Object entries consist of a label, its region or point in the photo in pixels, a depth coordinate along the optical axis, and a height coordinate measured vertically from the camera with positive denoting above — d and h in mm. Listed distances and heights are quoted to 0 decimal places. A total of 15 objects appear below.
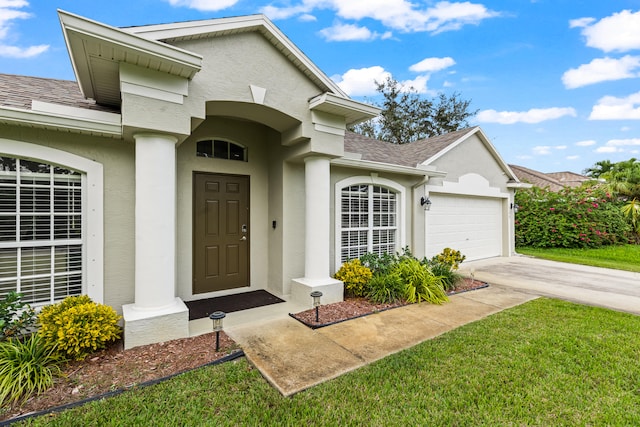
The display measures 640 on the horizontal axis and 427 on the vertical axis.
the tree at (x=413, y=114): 22609 +7888
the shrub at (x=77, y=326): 3160 -1280
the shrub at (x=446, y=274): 6385 -1396
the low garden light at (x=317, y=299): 4451 -1362
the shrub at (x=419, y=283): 5559 -1423
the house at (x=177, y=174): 3664 +683
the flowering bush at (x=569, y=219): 11984 -270
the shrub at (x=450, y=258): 6820 -1091
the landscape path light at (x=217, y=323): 3521 -1353
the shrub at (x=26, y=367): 2643 -1519
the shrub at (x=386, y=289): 5414 -1466
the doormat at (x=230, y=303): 4969 -1666
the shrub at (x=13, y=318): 3143 -1187
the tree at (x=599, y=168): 18984 +3029
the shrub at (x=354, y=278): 5660 -1275
